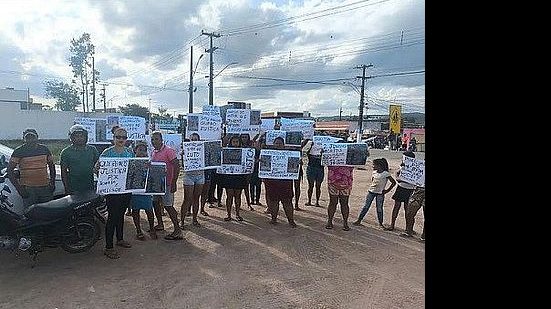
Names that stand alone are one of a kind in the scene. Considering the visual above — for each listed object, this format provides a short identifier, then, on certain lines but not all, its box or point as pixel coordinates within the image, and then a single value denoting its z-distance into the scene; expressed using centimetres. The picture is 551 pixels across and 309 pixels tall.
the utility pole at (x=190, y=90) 2619
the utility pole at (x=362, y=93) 3436
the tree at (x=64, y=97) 4141
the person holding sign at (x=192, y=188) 612
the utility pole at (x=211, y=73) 2457
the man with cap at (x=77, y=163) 509
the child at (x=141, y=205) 541
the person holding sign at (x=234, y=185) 668
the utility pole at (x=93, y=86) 3780
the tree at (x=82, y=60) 3722
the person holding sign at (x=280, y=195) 650
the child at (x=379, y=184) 642
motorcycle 451
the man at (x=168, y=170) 576
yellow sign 2669
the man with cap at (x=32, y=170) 507
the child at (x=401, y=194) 618
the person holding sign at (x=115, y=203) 491
